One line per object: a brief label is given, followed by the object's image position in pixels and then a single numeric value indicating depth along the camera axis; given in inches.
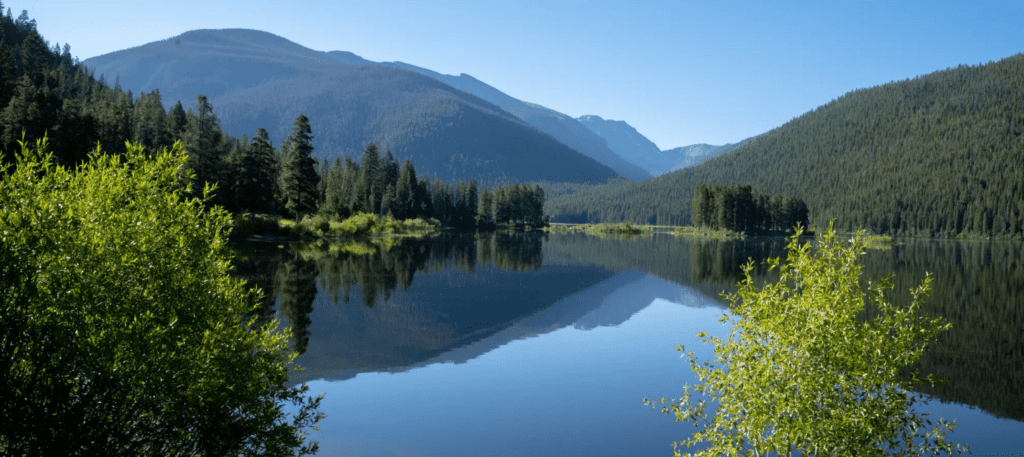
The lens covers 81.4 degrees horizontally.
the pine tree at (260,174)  2952.8
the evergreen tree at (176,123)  3469.0
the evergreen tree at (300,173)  2879.4
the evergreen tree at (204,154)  2869.1
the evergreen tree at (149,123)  3740.7
